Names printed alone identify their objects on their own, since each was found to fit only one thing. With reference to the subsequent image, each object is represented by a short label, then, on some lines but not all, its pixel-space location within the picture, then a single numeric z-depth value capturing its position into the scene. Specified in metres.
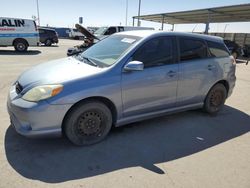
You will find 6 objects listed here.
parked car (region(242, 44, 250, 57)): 20.25
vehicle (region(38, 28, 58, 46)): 22.34
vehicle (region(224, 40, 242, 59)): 17.00
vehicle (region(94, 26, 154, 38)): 16.33
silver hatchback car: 3.01
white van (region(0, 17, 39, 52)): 14.99
